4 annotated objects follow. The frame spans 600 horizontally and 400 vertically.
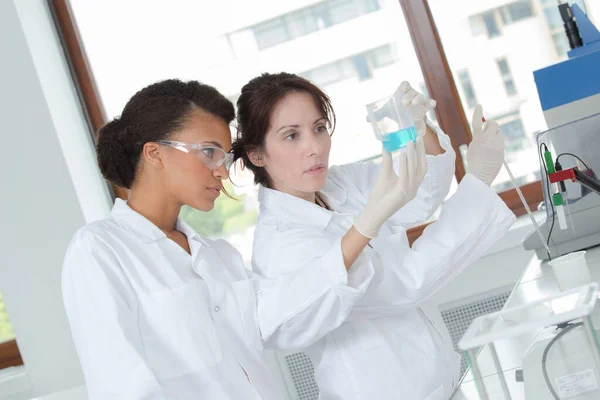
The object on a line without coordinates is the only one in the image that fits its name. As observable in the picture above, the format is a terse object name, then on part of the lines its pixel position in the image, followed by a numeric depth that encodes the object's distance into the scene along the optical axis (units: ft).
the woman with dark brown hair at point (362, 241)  5.29
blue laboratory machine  6.75
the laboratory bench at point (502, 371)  3.96
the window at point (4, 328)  11.70
